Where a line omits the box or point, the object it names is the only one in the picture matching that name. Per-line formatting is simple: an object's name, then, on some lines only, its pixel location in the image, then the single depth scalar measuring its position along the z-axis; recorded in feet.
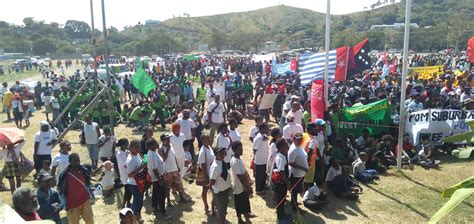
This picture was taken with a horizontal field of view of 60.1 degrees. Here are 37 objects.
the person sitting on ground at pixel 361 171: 29.75
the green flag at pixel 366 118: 36.55
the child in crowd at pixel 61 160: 23.48
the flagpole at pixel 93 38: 37.61
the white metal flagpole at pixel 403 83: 28.22
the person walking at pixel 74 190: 19.29
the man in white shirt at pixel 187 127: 30.04
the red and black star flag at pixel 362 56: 47.70
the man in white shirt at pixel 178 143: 26.63
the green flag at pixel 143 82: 41.55
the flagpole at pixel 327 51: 31.65
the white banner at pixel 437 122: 35.29
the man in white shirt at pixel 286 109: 36.91
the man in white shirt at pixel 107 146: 29.88
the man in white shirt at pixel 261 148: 26.07
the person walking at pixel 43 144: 28.12
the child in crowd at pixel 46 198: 17.68
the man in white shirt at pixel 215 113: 35.60
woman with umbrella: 26.03
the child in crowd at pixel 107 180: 27.30
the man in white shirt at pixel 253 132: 29.35
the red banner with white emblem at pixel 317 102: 32.22
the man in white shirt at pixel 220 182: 20.53
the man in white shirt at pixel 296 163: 22.53
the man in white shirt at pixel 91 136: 32.02
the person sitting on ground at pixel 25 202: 14.30
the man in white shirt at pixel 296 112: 32.63
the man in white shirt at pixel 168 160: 23.67
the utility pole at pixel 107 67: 31.01
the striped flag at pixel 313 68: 37.01
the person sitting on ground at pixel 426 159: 32.91
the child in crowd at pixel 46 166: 24.03
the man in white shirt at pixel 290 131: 27.96
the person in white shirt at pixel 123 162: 22.51
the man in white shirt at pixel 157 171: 22.11
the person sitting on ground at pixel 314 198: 24.92
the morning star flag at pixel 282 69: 73.47
